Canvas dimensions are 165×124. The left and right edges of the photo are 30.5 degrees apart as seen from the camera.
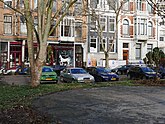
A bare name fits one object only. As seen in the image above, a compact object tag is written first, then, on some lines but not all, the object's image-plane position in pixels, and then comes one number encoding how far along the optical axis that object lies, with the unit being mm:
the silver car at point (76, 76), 24172
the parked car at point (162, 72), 31036
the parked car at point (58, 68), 37578
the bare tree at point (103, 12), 37356
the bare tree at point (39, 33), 17094
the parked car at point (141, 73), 28028
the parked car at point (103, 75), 27078
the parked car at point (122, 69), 42156
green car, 24656
